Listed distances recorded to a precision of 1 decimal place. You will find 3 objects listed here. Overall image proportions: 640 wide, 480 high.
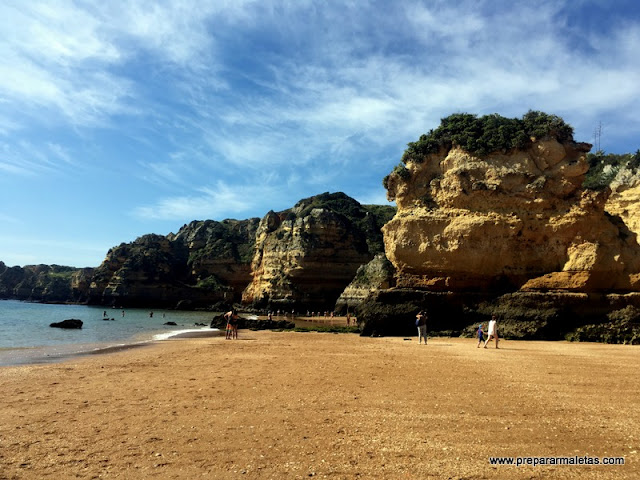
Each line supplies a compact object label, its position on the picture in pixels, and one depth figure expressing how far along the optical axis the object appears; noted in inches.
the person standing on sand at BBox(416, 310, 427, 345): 691.4
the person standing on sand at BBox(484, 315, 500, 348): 612.3
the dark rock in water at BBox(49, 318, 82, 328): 1182.7
